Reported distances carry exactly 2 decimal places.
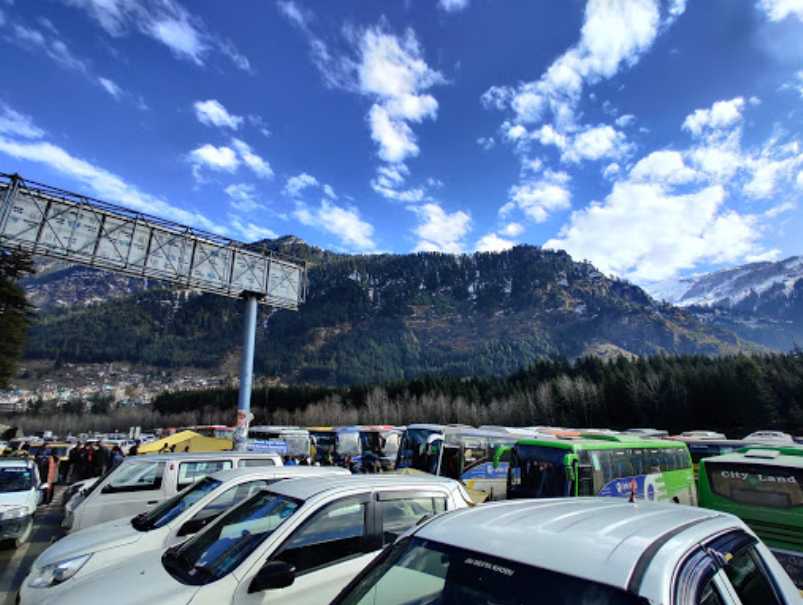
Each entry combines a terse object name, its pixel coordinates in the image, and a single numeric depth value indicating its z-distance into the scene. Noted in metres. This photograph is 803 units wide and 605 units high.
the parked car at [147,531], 5.24
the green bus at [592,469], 12.49
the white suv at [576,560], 1.96
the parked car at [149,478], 9.05
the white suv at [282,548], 3.57
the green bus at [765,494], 7.34
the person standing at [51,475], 16.19
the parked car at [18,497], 9.70
